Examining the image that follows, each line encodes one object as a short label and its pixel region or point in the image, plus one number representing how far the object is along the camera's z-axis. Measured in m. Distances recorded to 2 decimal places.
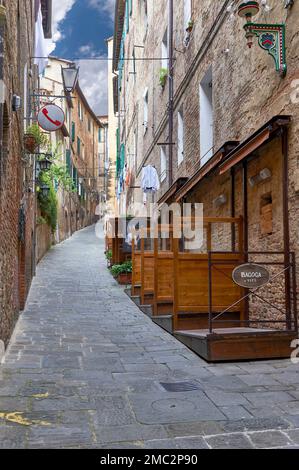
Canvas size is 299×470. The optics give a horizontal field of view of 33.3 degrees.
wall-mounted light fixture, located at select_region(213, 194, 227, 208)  8.76
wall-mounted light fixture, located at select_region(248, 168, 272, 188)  6.84
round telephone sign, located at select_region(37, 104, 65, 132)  10.57
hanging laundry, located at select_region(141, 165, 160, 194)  15.17
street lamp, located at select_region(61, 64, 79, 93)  12.02
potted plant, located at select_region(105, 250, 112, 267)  18.61
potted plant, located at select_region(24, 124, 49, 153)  9.97
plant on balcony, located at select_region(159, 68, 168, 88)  14.82
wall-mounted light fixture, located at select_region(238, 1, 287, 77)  6.40
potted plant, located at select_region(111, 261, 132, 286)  15.10
